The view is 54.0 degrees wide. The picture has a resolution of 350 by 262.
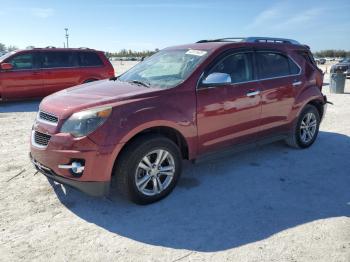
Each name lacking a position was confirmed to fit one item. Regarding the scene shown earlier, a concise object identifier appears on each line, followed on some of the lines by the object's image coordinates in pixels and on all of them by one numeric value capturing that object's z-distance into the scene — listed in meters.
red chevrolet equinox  3.50
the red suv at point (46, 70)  10.31
